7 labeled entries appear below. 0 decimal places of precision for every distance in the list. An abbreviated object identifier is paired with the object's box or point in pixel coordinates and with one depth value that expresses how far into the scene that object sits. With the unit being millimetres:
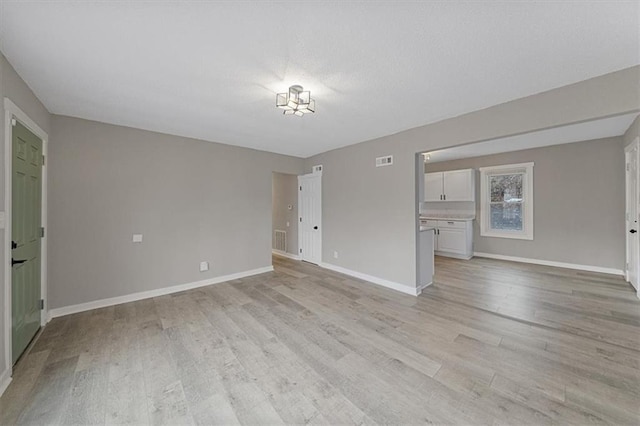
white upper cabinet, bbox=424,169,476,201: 6180
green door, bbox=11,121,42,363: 2133
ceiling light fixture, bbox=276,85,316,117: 2389
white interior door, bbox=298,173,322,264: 5498
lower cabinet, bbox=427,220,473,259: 5984
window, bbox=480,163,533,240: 5562
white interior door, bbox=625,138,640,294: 3574
